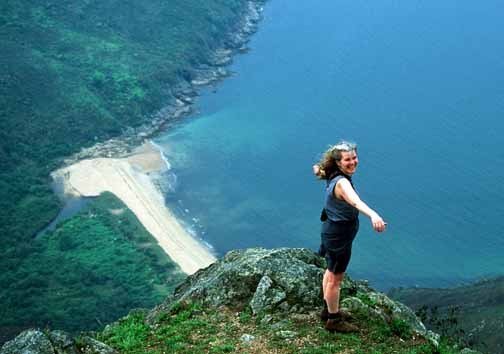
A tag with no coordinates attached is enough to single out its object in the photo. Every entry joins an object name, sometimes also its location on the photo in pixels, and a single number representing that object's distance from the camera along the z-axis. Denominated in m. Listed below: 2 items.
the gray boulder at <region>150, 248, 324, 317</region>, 9.83
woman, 7.38
